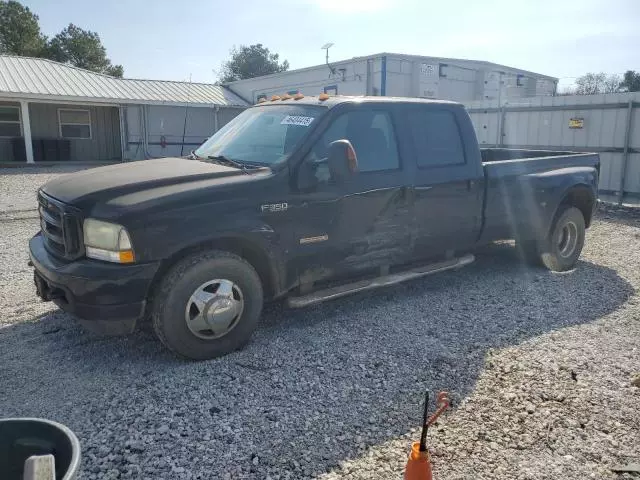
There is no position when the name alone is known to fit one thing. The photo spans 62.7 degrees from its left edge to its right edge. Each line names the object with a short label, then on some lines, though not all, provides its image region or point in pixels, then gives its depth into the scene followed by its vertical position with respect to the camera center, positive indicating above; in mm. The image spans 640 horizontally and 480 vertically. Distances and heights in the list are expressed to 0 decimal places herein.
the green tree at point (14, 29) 50781 +9944
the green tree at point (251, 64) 64875 +8847
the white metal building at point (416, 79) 17297 +2181
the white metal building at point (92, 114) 22016 +903
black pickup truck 3627 -641
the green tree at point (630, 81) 47594 +5515
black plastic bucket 1823 -1055
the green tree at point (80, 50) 55031 +8695
